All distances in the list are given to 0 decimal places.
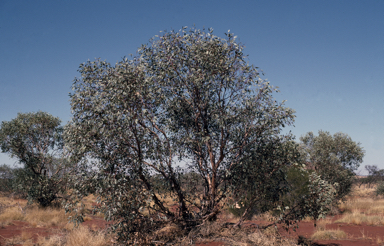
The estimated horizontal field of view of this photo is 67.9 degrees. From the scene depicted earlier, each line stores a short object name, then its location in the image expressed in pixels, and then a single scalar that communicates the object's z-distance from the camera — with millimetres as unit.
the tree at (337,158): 25375
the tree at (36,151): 21891
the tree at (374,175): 64875
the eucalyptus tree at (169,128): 9062
